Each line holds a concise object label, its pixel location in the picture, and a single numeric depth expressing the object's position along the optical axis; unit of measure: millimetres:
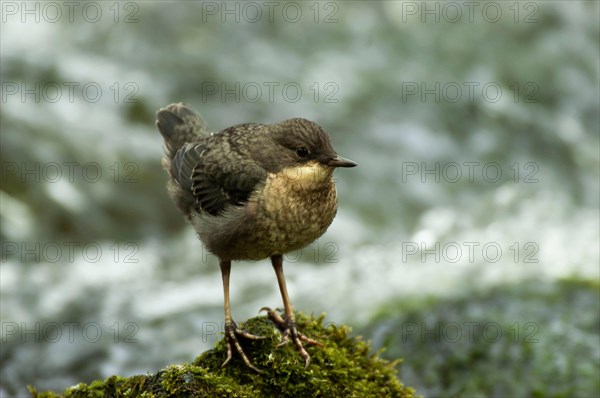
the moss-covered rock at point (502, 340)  12969
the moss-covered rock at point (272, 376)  8211
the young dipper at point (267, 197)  9391
